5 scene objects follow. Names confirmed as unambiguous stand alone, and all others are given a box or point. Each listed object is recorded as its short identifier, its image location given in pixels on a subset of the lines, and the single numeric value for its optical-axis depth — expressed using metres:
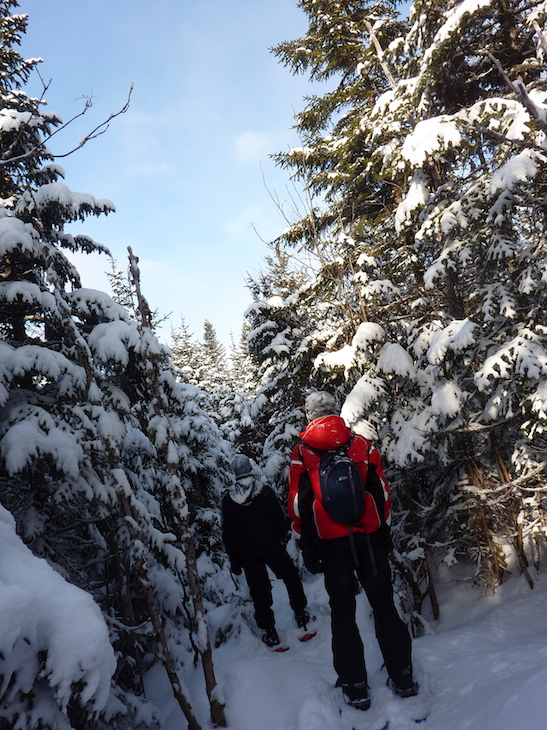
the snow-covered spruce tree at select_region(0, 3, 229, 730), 1.78
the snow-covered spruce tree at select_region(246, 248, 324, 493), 11.20
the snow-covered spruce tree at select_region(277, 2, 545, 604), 6.00
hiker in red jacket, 3.54
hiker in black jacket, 5.71
